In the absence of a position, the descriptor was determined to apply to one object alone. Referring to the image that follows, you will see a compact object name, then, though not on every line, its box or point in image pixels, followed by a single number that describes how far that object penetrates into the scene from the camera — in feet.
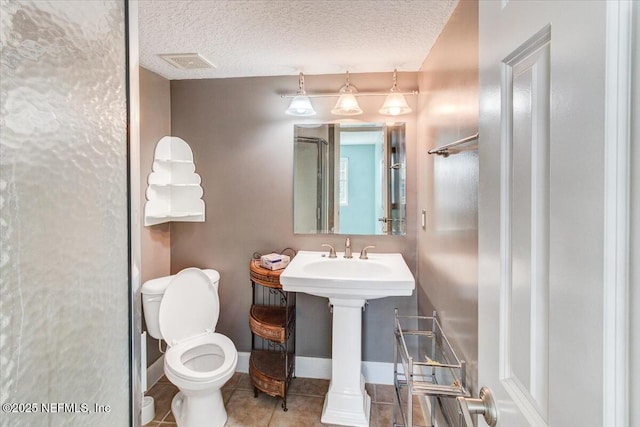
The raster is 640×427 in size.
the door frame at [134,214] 2.08
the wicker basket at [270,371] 6.52
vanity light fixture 6.95
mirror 7.48
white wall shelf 7.47
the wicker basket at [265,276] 6.65
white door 1.18
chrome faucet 7.23
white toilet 5.79
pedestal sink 5.53
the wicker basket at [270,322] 6.51
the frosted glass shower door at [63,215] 1.37
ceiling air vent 6.45
